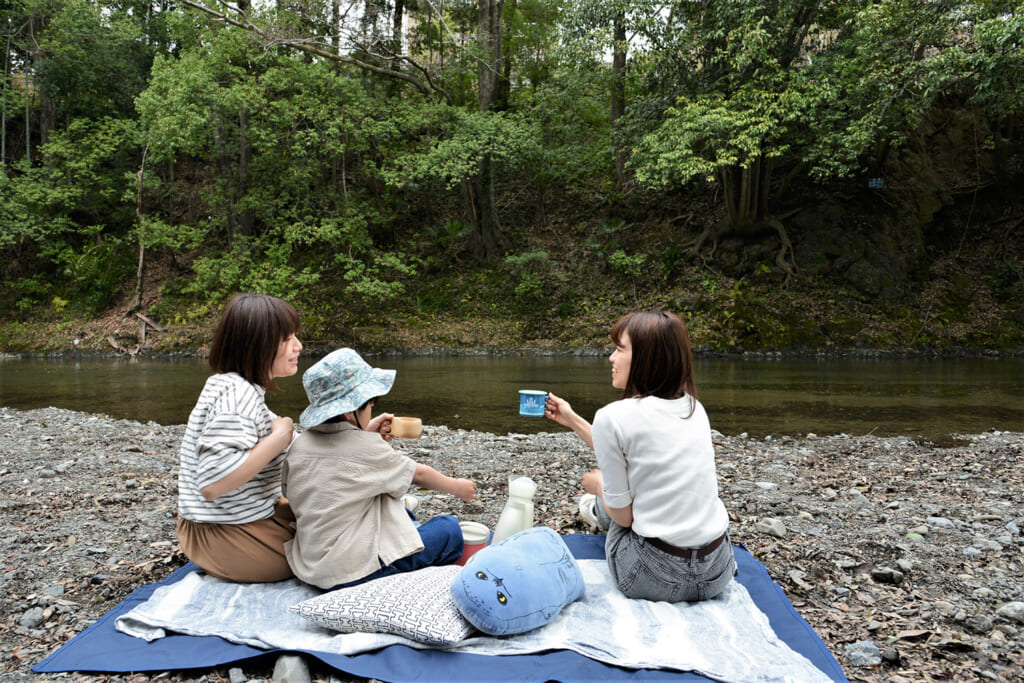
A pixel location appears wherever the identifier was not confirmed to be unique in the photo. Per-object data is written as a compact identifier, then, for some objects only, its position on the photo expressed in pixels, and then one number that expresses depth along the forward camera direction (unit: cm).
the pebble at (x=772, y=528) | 387
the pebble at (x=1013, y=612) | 280
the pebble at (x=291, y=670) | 230
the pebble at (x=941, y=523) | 396
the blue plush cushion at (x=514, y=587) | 251
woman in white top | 273
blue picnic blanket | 232
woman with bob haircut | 273
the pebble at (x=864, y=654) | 247
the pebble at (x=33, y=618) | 281
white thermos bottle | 326
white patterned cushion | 247
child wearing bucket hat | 273
